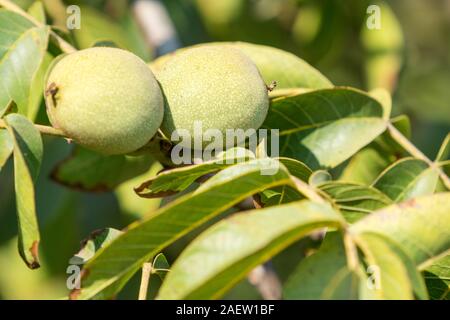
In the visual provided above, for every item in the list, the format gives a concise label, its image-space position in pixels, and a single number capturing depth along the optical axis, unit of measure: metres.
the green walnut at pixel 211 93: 0.44
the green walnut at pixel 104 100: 0.43
